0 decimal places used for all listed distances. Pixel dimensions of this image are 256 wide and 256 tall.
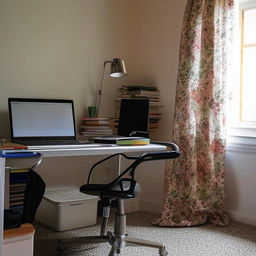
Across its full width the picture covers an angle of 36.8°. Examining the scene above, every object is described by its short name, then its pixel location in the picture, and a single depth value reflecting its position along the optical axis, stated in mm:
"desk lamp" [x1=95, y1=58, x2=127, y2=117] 2801
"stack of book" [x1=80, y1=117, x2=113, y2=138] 2966
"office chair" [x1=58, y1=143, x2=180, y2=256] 2021
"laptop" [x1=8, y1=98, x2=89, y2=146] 2561
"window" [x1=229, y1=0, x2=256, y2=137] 2999
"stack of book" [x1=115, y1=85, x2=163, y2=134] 3191
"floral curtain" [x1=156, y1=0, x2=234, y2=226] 2834
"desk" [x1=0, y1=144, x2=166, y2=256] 1589
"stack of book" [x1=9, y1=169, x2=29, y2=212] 2508
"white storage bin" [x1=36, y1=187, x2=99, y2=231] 2658
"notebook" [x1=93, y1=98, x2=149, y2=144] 2807
